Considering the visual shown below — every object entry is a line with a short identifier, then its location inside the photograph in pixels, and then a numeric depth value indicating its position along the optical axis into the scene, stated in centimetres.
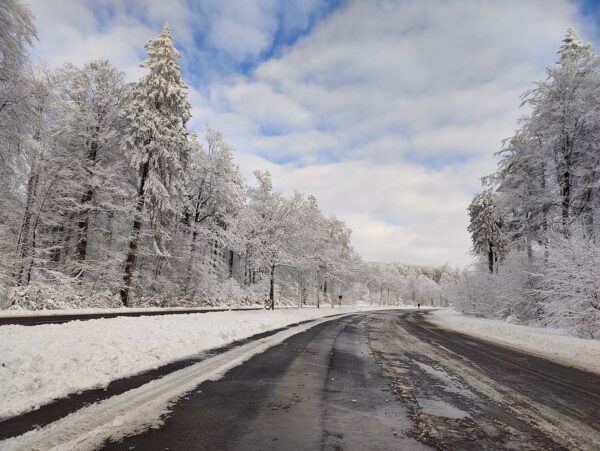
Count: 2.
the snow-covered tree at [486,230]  4409
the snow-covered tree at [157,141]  2289
